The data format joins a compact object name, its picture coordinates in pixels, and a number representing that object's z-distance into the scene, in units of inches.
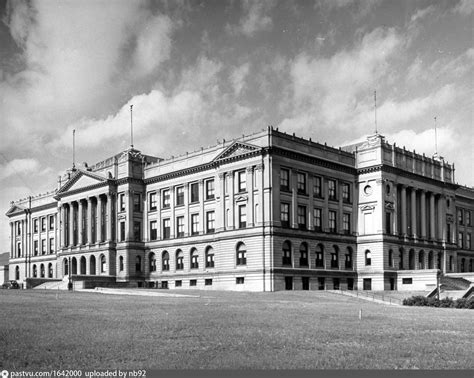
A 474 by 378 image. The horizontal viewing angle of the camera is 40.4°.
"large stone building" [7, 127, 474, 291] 2751.0
